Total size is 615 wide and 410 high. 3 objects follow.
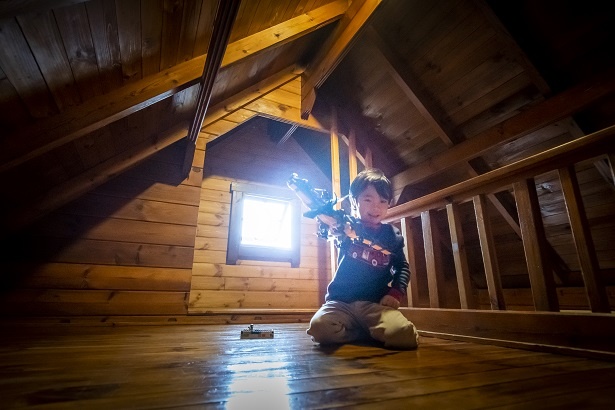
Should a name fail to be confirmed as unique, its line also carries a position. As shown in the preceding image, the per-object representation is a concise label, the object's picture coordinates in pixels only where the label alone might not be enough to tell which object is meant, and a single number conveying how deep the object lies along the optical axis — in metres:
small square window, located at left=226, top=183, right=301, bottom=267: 3.29
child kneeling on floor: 1.31
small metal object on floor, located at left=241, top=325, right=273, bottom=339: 1.58
